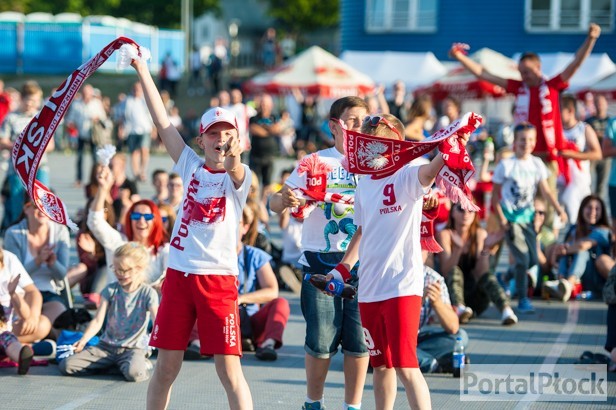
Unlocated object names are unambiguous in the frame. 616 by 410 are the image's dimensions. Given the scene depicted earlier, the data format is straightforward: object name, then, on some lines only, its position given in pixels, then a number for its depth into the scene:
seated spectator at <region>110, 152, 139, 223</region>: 20.83
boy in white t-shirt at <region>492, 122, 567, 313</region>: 18.54
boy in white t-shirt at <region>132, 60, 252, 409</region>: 10.01
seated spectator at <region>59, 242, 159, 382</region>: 13.49
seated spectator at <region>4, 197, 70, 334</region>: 16.06
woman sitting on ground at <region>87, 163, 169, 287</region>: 15.53
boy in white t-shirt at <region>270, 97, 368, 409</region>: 10.79
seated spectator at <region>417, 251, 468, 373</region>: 13.89
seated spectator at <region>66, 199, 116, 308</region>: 17.66
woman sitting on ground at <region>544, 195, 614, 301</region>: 19.25
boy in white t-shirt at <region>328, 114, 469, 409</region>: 9.48
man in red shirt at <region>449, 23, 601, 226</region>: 19.08
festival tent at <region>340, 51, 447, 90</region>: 55.96
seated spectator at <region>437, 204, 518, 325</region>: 17.19
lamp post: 101.72
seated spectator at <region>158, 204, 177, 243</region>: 17.59
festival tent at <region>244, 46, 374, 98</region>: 47.73
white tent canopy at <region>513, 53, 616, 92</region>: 50.22
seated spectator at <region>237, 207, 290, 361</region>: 14.89
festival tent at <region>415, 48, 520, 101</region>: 46.46
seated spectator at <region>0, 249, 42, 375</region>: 13.52
